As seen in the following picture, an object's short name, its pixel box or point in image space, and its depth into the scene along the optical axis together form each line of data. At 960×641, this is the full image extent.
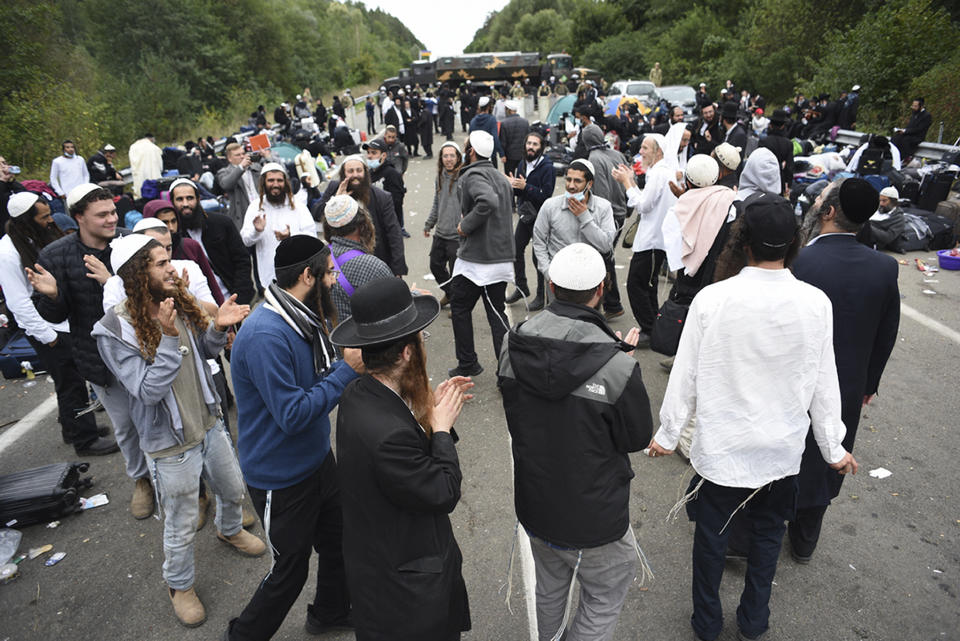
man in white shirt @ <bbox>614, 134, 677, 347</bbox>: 5.57
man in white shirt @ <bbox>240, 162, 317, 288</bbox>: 5.61
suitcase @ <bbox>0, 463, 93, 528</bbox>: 4.02
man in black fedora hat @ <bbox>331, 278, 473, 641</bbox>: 1.90
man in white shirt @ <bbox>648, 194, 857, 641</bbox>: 2.42
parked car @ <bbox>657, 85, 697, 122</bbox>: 21.77
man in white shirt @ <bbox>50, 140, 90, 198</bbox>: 10.99
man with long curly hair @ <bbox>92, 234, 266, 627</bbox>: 2.90
